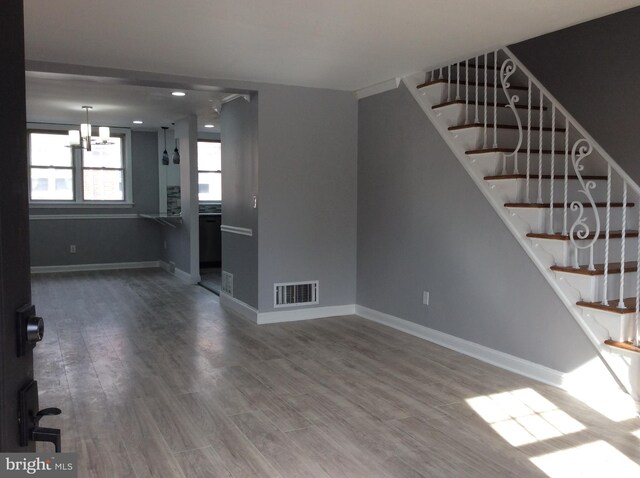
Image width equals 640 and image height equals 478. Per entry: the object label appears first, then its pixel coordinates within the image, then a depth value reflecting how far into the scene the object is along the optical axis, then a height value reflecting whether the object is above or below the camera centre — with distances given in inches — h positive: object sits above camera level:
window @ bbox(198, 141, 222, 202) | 382.3 +22.1
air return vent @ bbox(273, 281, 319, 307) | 212.4 -35.7
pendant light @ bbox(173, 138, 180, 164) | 335.9 +27.1
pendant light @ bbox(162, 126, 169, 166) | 335.3 +27.1
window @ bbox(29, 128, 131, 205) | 337.4 +20.1
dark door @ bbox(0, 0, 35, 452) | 33.4 -0.8
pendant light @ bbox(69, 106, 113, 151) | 273.7 +33.4
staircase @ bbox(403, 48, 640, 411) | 129.3 +3.8
